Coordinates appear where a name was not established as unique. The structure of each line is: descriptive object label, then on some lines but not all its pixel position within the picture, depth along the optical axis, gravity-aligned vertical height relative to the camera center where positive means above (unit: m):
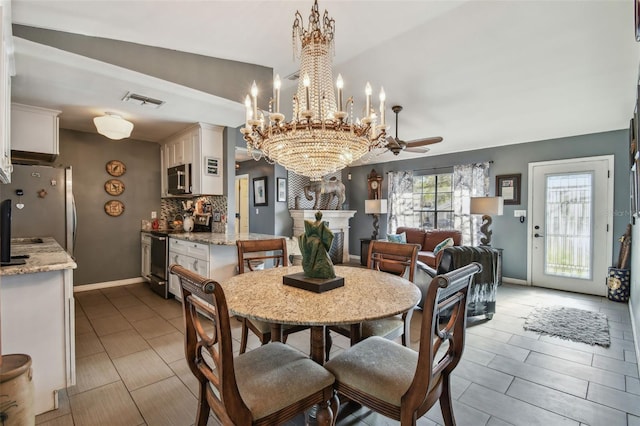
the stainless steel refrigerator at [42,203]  3.20 +0.07
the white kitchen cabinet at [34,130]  3.17 +0.88
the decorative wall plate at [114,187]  4.53 +0.35
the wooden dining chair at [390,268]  1.84 -0.50
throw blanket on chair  3.05 -0.57
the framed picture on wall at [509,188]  5.00 +0.38
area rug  2.85 -1.22
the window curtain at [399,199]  6.44 +0.24
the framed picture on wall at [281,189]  5.79 +0.40
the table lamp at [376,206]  6.16 +0.08
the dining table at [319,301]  1.24 -0.44
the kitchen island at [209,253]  3.32 -0.52
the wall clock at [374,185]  6.77 +0.57
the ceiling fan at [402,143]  3.57 +0.85
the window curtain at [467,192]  5.38 +0.34
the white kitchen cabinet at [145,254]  4.53 -0.71
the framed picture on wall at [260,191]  5.96 +0.38
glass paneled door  4.25 -0.21
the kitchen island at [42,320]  1.71 -0.67
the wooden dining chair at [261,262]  1.95 -0.43
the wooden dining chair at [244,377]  1.06 -0.72
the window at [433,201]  5.90 +0.18
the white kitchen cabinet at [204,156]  3.97 +0.73
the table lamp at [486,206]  4.41 +0.06
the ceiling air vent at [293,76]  3.29 +1.53
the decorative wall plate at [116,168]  4.54 +0.65
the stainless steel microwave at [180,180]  4.16 +0.44
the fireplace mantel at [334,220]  5.84 -0.22
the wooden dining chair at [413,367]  1.13 -0.72
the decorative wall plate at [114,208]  4.52 +0.02
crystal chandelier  1.82 +0.53
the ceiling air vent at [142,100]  2.90 +1.11
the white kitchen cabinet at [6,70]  1.57 +0.85
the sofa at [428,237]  5.26 -0.51
